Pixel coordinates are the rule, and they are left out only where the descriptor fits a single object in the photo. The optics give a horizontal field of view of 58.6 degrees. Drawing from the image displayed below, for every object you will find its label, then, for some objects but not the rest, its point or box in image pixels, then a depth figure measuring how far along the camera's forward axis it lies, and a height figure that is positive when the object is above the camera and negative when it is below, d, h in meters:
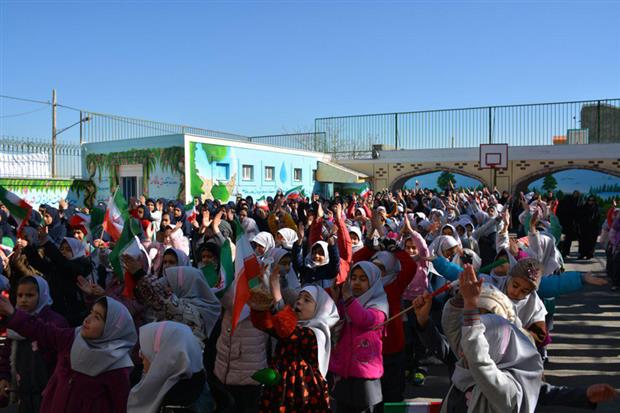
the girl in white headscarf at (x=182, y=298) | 3.73 -0.72
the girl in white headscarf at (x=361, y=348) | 3.69 -1.03
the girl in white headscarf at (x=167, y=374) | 2.77 -0.90
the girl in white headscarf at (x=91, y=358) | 2.98 -0.89
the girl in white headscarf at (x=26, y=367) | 3.74 -1.18
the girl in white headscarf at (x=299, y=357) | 3.26 -0.97
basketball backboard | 25.91 +1.92
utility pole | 21.20 +2.77
